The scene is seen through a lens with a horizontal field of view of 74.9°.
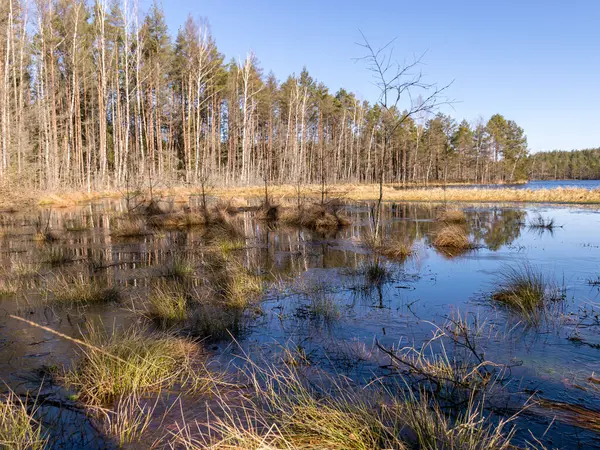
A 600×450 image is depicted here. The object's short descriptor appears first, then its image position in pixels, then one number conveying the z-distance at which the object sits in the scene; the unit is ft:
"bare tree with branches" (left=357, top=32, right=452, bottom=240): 30.81
